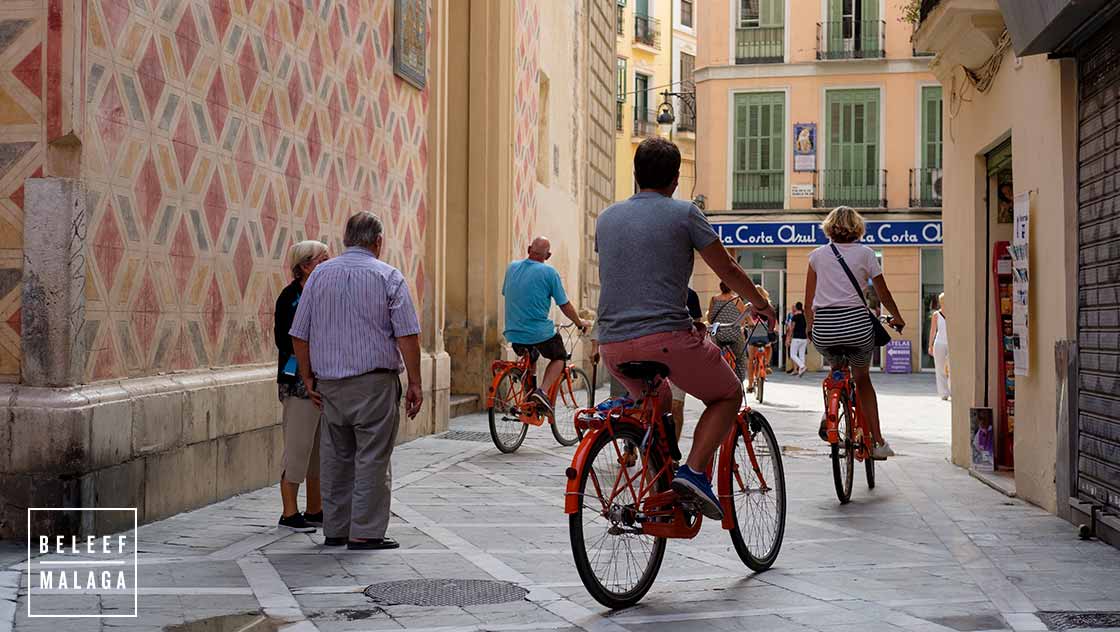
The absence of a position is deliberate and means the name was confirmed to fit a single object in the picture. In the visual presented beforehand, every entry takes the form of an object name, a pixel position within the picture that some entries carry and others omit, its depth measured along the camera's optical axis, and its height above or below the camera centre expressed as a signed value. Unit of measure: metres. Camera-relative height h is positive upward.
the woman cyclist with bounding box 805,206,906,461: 9.59 +0.18
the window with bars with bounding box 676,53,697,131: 57.75 +9.71
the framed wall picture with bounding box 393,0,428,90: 13.71 +2.73
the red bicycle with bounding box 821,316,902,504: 9.41 -0.60
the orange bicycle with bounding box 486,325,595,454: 13.09 -0.62
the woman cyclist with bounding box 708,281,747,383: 17.92 -0.02
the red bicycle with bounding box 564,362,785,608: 5.98 -0.67
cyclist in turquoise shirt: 13.41 +0.23
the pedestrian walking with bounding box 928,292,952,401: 23.14 -0.24
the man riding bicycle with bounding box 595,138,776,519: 6.25 +0.13
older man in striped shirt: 7.69 -0.18
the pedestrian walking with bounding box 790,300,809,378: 31.03 -0.15
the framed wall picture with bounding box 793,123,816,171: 39.84 +4.93
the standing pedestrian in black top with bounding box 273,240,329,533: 8.24 -0.43
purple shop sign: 37.25 -0.56
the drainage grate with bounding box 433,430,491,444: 14.29 -1.00
